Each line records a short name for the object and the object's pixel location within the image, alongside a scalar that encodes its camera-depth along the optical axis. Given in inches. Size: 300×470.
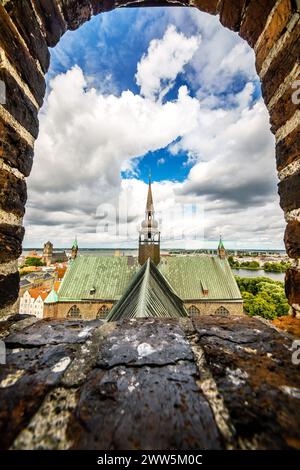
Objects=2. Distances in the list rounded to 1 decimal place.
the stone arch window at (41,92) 47.1
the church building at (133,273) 786.8
